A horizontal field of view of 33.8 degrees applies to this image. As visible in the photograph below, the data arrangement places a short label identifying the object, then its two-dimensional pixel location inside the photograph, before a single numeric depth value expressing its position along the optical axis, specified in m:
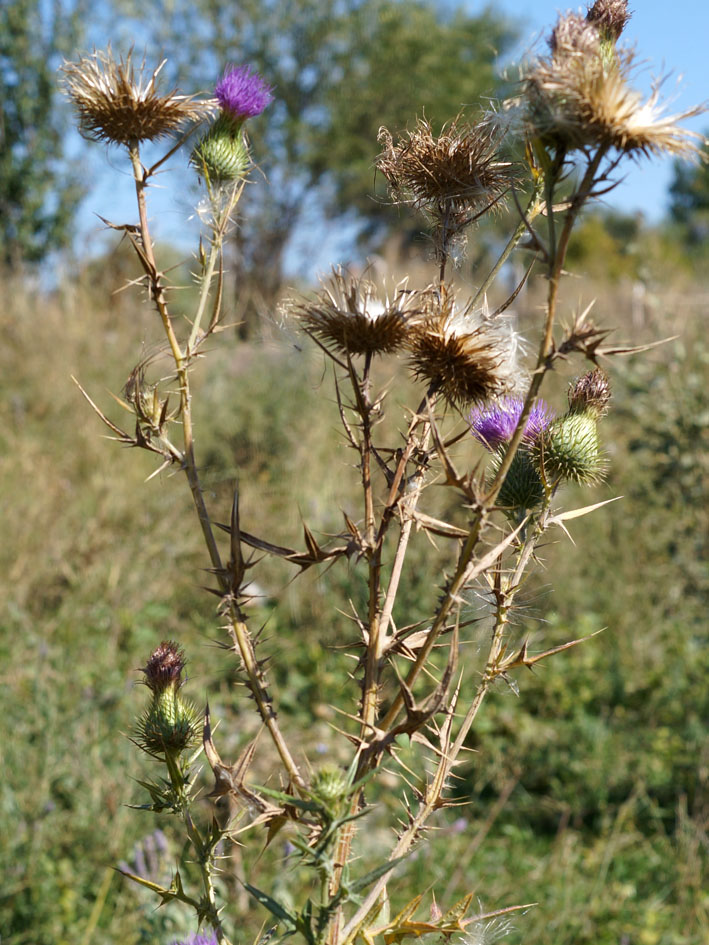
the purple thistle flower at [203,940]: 0.43
